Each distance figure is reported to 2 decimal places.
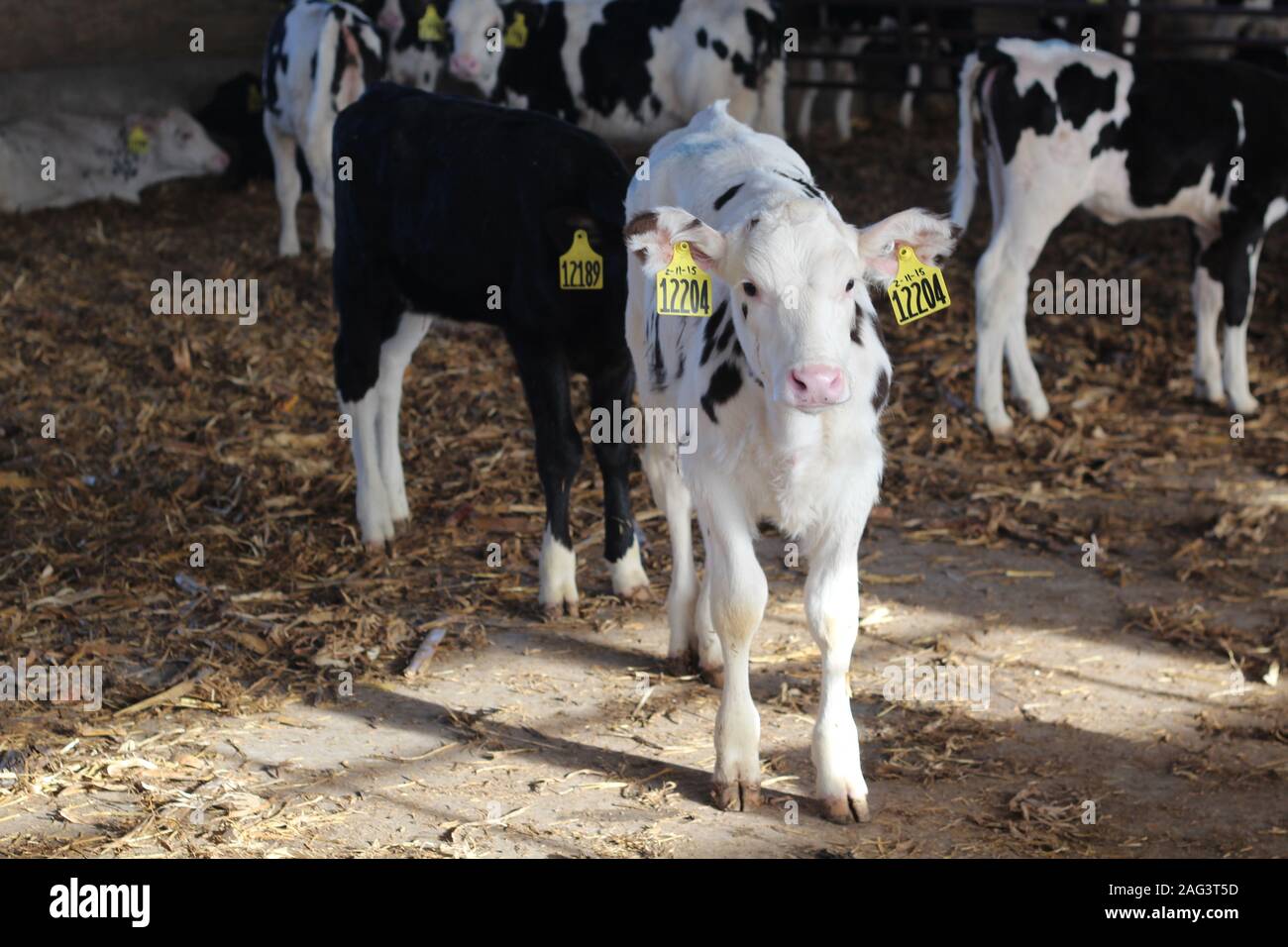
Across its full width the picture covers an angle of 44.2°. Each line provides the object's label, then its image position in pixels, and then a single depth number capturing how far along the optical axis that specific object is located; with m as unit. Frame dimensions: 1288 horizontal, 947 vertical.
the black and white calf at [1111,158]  7.95
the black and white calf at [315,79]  10.47
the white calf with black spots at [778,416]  4.07
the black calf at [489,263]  5.54
